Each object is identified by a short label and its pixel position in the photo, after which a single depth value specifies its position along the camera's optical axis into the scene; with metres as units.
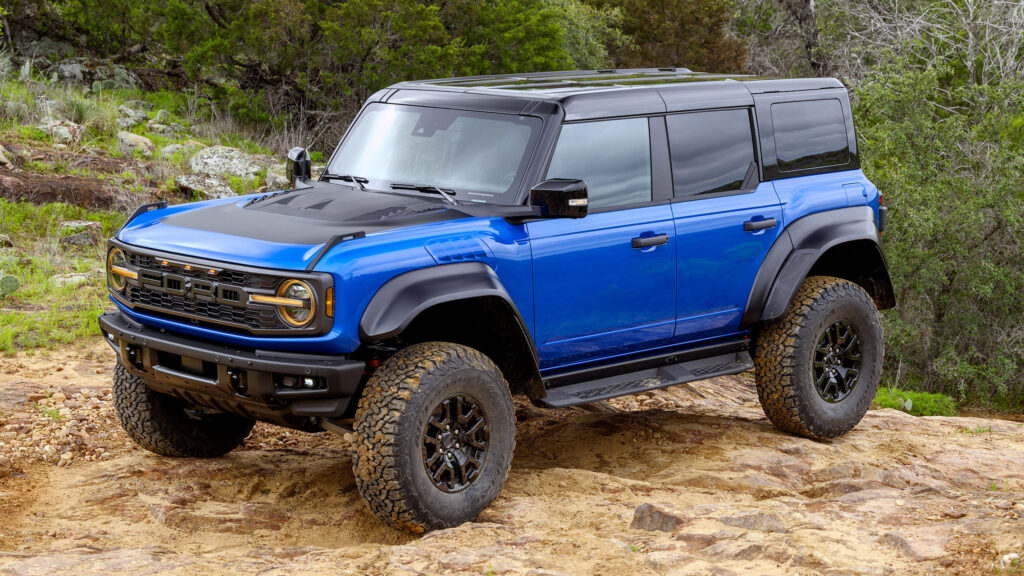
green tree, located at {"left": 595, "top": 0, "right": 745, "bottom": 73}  23.50
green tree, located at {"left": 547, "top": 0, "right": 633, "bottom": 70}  21.02
